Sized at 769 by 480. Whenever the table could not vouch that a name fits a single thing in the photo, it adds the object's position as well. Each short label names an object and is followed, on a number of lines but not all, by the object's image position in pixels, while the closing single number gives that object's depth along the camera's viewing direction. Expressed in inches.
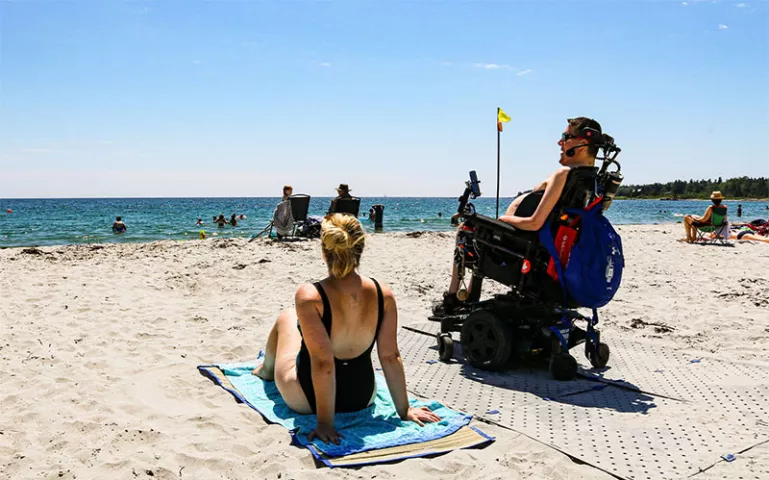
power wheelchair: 156.6
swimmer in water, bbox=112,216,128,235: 818.8
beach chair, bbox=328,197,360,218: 527.8
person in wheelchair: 154.0
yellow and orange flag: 228.8
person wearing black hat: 533.0
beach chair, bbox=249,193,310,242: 513.3
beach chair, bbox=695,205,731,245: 522.6
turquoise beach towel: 113.1
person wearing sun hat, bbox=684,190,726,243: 528.7
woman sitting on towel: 112.1
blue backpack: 153.1
